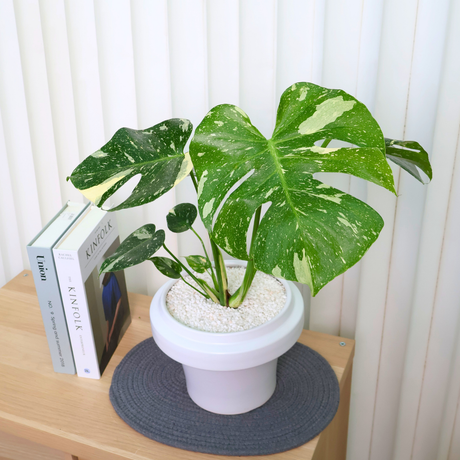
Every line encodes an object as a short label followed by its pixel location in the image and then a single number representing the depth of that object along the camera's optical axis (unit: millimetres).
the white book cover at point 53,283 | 732
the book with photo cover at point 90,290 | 732
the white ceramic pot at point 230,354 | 620
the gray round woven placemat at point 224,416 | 654
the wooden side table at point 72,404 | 662
